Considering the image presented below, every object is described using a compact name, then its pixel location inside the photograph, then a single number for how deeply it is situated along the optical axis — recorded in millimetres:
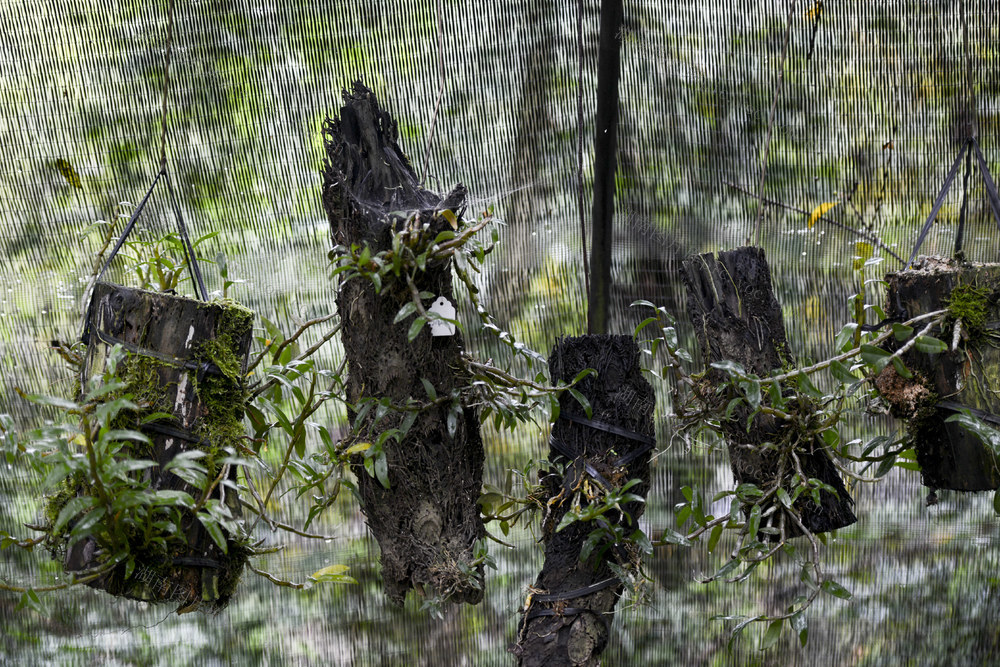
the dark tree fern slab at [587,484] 3888
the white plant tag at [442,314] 3819
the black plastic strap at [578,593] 3889
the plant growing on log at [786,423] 3857
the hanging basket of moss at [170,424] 3766
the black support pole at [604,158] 4107
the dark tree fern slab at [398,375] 3816
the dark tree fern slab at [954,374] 3845
